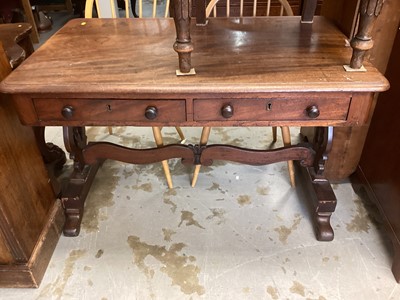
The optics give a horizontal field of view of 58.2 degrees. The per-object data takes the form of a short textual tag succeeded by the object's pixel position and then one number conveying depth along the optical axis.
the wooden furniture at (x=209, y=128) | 1.66
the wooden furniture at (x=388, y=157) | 1.44
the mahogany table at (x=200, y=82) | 1.11
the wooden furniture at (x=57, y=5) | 4.66
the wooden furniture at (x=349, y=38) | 1.42
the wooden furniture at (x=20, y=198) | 1.26
